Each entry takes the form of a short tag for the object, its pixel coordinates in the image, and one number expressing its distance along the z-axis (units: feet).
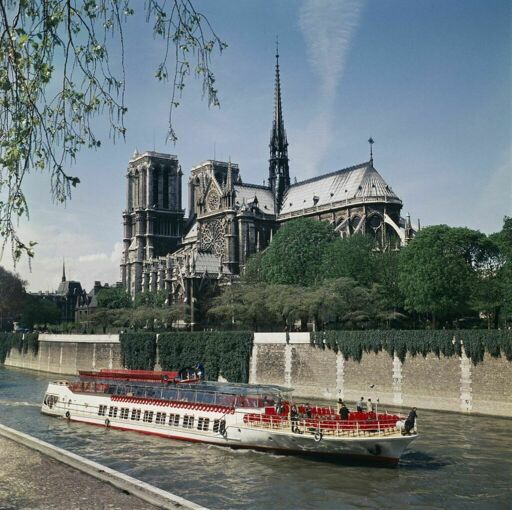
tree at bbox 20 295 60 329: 430.77
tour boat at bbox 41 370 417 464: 92.63
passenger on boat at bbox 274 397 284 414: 105.60
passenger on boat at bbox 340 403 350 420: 97.19
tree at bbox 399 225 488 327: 180.75
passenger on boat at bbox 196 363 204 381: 136.75
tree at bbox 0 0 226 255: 34.73
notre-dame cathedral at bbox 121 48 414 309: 319.27
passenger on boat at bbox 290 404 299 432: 97.16
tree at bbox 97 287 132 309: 393.54
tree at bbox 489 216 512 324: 156.13
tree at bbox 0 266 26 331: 419.74
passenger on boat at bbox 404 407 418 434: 91.80
